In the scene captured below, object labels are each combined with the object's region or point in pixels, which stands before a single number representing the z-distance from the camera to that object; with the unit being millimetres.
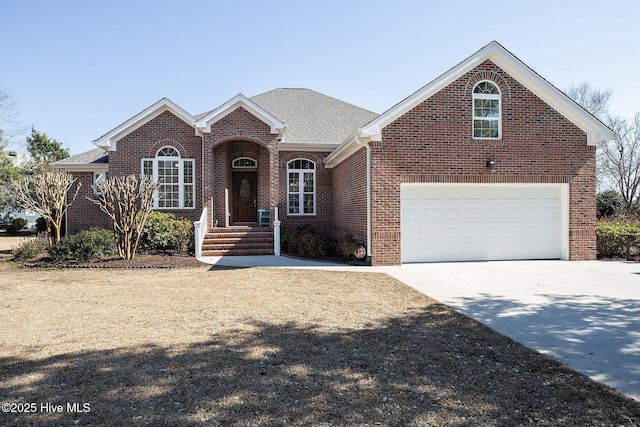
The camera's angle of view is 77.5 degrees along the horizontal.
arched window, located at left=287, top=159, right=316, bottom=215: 17031
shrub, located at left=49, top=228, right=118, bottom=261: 12461
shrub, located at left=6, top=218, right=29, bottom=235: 29391
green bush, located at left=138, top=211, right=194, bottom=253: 13969
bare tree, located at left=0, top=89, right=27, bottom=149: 26995
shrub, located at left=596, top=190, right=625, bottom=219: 25344
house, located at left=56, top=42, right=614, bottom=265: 11820
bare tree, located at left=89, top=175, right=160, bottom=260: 12727
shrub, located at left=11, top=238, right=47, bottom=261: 13016
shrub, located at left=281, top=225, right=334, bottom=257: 13820
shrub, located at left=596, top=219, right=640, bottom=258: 13289
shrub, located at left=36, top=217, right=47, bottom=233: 24156
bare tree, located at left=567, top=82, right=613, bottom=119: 33969
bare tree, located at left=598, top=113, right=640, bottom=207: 31797
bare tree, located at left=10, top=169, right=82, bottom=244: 13742
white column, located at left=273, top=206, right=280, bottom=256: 14100
